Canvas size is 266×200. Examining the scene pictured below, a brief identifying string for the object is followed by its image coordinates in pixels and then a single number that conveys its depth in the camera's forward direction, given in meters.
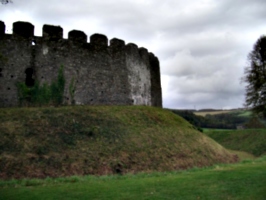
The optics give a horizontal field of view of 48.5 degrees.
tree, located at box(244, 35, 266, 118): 36.56
